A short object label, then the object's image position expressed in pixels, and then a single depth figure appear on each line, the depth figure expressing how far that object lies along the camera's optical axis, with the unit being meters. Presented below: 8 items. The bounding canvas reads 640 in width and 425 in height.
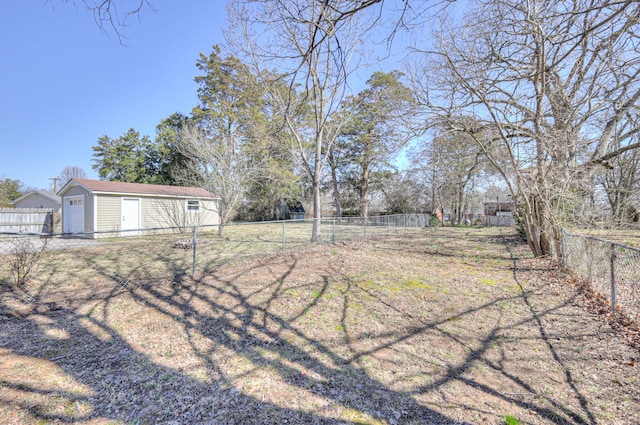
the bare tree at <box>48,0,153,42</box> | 2.19
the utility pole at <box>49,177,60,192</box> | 33.38
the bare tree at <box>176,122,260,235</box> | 12.52
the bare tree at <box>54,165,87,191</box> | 47.16
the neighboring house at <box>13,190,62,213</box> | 19.66
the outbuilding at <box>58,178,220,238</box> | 12.40
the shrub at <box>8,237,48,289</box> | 4.96
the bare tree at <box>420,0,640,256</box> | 6.03
